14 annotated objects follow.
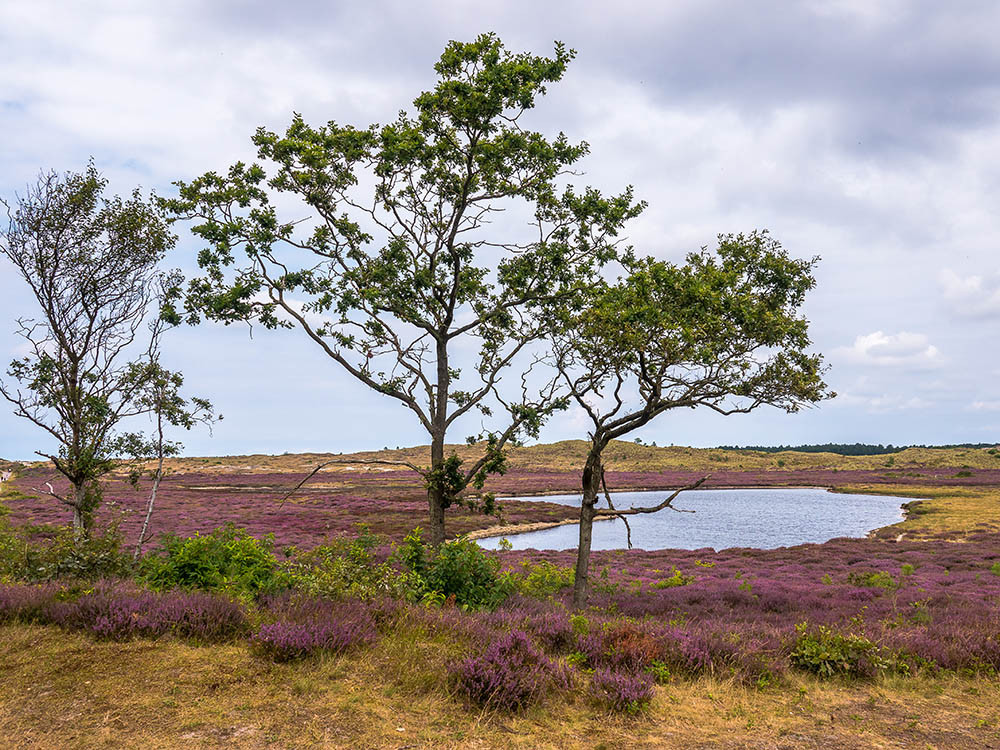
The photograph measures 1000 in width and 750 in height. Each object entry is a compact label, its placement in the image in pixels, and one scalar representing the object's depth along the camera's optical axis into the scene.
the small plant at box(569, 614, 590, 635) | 9.97
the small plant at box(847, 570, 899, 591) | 23.61
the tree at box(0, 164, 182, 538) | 15.50
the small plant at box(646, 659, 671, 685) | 8.79
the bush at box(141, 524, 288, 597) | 11.80
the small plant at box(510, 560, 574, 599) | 17.50
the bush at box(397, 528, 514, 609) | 13.46
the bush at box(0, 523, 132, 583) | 12.00
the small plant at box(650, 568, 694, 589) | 25.27
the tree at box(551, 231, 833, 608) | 14.56
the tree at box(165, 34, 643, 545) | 17.06
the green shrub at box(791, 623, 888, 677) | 9.66
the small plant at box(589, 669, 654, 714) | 7.68
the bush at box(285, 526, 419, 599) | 10.60
